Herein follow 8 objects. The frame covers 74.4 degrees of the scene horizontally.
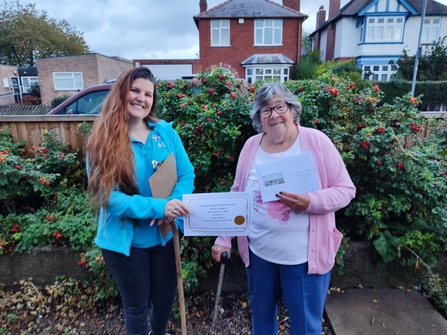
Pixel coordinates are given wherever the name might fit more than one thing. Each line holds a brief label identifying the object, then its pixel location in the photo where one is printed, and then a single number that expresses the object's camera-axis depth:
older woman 1.56
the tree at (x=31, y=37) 29.64
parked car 5.52
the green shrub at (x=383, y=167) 2.60
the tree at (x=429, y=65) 18.61
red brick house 21.30
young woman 1.53
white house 22.91
